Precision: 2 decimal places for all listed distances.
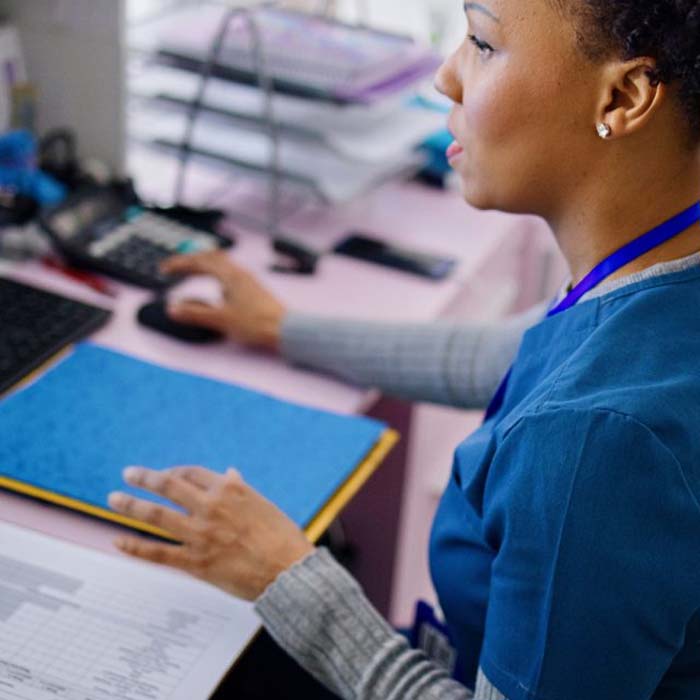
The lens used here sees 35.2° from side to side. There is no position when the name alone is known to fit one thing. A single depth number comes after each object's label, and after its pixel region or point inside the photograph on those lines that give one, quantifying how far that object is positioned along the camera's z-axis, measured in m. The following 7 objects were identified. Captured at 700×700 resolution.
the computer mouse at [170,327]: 1.35
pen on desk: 1.44
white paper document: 0.83
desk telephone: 1.47
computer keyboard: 1.20
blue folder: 1.05
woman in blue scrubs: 0.76
